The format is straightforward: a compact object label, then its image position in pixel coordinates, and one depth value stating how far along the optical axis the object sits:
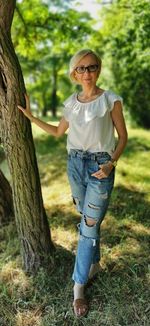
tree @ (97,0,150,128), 10.86
